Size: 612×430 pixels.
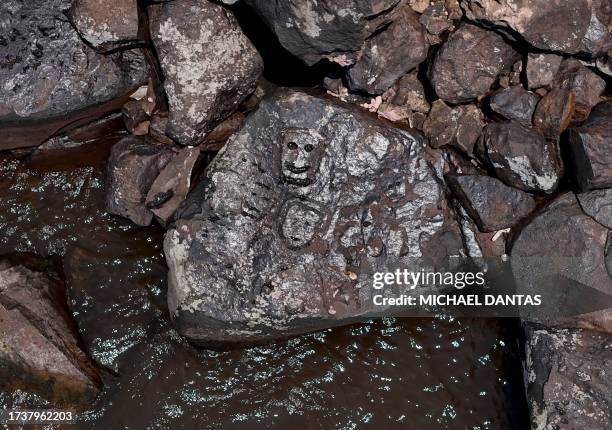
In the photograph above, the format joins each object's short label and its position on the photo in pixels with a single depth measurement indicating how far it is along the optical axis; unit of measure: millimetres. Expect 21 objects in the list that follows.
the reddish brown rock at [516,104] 4461
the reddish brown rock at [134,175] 4859
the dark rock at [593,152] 4199
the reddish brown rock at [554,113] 4367
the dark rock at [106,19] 4691
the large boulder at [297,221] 4453
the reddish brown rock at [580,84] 4391
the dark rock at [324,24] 3975
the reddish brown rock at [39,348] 4570
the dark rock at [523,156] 4395
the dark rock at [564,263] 4402
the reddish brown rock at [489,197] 4547
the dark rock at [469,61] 4449
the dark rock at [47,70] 4820
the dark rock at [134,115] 5023
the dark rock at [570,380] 4176
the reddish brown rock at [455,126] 4594
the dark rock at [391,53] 4484
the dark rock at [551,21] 4219
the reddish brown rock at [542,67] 4398
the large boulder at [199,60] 4594
